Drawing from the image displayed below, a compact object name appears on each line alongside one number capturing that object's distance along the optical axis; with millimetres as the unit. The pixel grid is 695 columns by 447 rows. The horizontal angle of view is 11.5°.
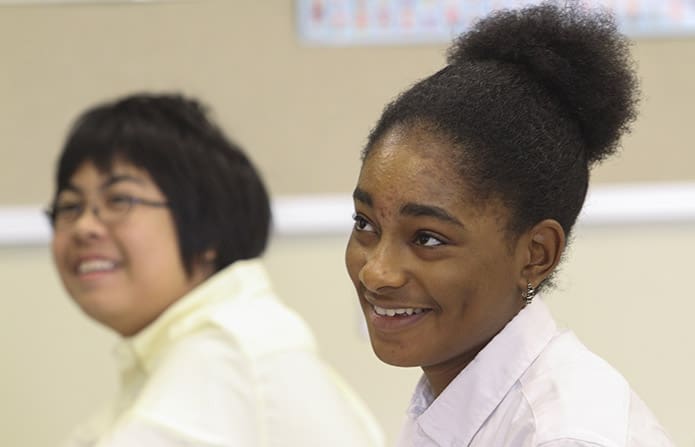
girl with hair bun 2614
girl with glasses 3159
